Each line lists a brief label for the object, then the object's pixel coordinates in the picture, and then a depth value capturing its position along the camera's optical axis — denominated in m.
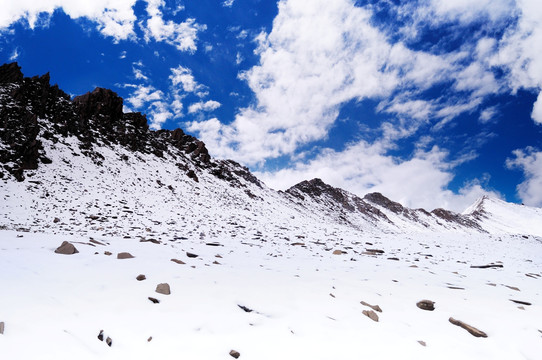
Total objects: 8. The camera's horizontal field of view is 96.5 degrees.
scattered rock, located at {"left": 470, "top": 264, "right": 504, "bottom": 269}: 10.95
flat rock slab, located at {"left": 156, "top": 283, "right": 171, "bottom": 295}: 5.01
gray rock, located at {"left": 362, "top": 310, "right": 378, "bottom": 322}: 4.87
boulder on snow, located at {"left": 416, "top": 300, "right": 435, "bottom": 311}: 5.60
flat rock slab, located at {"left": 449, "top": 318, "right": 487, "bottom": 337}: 4.52
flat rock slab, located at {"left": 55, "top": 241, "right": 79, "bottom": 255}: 6.86
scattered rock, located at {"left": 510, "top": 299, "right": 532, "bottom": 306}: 6.47
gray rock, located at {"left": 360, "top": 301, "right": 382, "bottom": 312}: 5.34
